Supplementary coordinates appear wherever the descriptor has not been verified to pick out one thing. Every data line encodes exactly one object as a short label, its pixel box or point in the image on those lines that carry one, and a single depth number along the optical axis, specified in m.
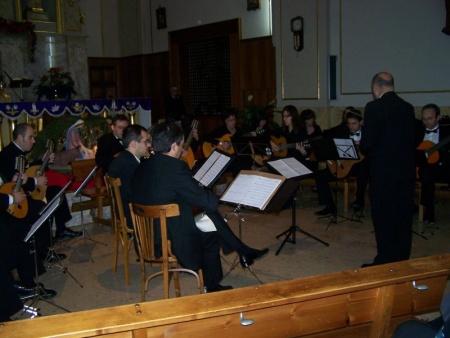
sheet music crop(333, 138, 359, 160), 5.34
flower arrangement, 10.22
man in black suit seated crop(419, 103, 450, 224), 5.74
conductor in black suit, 4.02
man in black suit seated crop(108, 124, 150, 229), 4.33
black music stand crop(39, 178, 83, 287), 3.62
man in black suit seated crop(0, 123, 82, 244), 4.85
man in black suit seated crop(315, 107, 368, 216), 6.30
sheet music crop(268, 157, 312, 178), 4.62
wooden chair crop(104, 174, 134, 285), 4.09
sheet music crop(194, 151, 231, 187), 4.03
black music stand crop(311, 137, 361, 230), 5.35
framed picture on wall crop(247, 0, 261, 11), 10.15
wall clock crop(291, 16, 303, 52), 8.98
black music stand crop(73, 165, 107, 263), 4.49
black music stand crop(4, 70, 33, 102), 9.95
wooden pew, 1.77
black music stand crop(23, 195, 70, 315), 3.40
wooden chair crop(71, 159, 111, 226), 5.87
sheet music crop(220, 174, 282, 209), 3.72
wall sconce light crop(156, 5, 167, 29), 12.68
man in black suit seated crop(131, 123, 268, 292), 3.40
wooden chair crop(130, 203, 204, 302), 3.22
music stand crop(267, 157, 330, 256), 4.16
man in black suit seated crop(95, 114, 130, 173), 5.81
